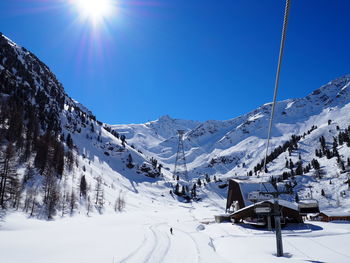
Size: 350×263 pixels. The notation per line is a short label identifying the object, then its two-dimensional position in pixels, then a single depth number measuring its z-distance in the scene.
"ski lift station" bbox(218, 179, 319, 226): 24.94
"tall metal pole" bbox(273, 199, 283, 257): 20.28
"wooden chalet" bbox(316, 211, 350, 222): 60.62
